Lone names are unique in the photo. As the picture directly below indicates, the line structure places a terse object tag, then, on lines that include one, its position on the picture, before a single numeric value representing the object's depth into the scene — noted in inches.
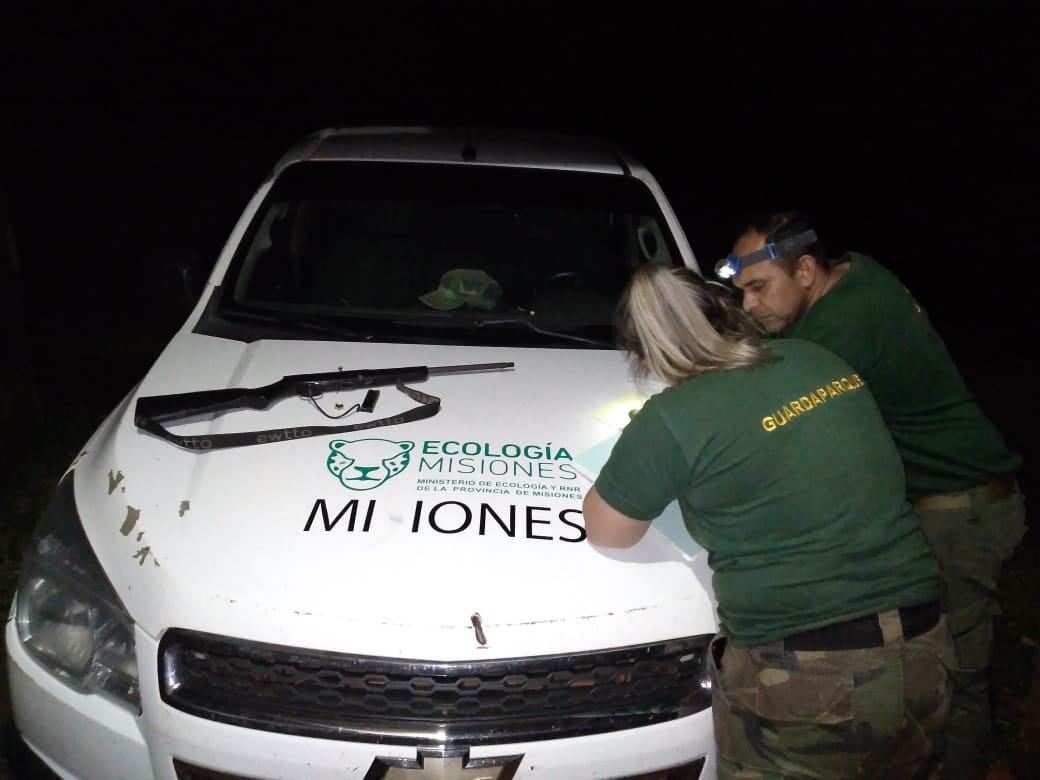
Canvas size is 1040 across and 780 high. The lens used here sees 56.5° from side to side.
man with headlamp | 91.4
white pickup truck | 74.4
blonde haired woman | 71.4
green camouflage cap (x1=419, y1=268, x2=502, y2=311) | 124.5
